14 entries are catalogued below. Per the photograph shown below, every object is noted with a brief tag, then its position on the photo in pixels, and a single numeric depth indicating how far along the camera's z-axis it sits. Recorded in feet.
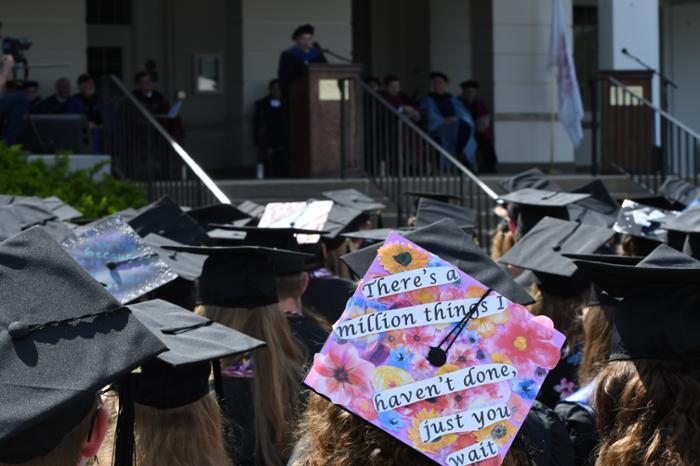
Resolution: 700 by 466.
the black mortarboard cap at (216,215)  26.55
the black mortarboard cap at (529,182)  28.22
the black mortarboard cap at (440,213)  25.73
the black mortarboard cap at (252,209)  27.87
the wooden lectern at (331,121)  45.19
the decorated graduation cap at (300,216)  22.40
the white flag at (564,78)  53.72
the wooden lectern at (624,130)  50.70
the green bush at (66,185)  37.04
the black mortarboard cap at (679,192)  30.19
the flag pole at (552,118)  55.31
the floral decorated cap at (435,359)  8.54
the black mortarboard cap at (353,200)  28.58
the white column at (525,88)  56.59
